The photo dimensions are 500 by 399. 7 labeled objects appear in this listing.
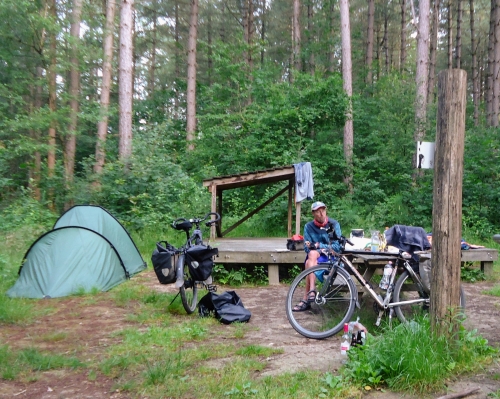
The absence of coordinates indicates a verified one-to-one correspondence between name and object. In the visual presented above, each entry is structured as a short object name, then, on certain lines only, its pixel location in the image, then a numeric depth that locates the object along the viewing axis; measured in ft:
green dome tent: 20.16
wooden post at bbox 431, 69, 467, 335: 11.28
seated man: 15.65
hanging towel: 26.25
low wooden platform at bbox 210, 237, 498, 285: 23.12
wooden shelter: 26.37
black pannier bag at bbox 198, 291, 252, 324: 16.10
